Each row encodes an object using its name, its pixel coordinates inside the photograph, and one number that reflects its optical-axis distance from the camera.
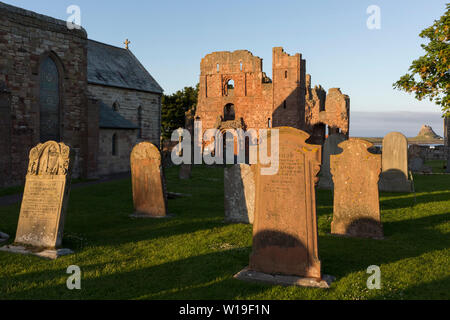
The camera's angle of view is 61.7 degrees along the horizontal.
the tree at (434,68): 10.37
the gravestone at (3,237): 7.88
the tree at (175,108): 51.69
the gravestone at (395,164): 14.76
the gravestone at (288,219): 5.52
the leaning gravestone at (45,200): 7.16
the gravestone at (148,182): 10.33
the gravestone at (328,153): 15.70
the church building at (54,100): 17.42
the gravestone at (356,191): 8.23
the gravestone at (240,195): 9.63
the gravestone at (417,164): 23.03
